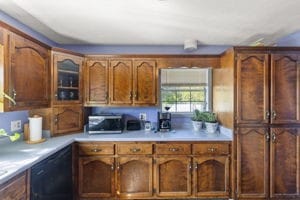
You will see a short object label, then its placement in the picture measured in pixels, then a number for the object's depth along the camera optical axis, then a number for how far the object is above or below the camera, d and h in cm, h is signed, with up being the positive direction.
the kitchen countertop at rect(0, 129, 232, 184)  160 -48
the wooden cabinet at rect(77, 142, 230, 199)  264 -90
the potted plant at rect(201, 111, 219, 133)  295 -31
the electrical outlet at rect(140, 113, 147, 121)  329 -25
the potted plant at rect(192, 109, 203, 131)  307 -30
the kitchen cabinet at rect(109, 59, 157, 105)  298 +23
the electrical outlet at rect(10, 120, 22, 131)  233 -28
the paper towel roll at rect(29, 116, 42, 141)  240 -33
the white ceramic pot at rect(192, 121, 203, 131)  307 -37
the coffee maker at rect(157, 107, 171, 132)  306 -31
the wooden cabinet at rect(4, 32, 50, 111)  183 +27
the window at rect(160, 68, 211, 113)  334 +18
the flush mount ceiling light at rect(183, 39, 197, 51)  303 +82
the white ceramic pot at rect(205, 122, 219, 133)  294 -38
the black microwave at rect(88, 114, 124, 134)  288 -33
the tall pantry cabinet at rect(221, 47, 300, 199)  254 -27
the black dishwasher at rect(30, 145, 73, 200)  177 -76
